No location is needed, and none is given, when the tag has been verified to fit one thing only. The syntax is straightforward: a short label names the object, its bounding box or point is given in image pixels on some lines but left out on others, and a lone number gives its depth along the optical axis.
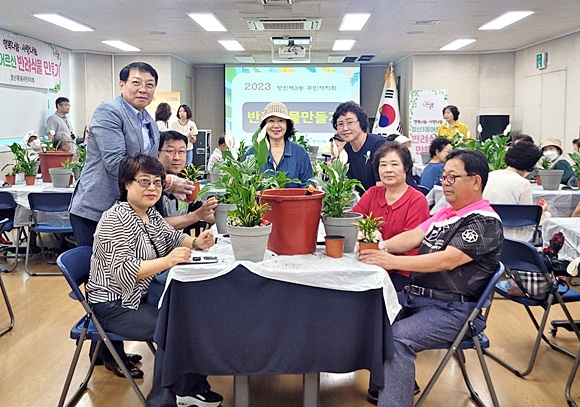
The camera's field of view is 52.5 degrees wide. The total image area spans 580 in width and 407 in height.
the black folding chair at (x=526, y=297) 3.09
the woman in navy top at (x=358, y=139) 3.90
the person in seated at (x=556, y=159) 5.79
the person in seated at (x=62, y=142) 6.48
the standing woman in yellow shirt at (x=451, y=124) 8.89
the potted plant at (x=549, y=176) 5.19
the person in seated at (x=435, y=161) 5.93
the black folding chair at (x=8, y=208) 5.15
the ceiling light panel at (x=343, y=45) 11.54
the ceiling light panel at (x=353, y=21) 8.73
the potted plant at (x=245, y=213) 2.28
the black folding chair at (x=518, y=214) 4.18
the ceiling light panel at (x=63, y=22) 8.60
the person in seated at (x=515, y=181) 4.29
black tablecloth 2.36
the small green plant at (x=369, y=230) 2.40
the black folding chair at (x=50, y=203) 5.02
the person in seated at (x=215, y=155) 6.40
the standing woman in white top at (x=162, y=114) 7.61
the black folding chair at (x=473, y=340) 2.47
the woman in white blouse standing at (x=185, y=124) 9.53
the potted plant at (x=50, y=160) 5.63
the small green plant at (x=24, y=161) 5.61
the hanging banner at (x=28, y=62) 9.66
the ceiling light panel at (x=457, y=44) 11.19
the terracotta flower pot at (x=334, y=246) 2.40
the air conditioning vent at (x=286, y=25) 9.15
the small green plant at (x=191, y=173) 3.23
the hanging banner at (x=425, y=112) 13.16
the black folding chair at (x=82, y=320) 2.55
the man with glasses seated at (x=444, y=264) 2.38
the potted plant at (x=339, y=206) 2.49
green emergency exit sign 11.05
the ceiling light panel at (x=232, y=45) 11.51
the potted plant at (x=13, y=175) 5.61
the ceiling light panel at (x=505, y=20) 8.52
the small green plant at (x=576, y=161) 4.91
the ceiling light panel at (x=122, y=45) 11.27
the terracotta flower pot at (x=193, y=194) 3.12
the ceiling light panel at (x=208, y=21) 8.69
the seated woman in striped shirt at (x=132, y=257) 2.53
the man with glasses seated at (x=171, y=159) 3.32
